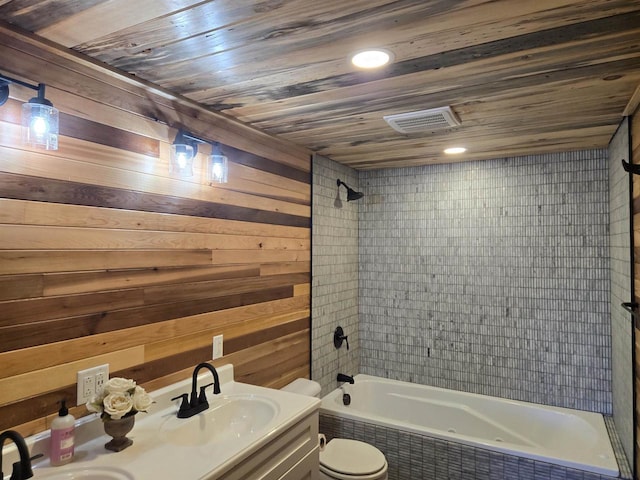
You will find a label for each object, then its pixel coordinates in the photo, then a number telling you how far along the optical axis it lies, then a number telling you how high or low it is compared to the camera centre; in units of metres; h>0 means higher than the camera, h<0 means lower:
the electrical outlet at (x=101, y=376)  1.56 -0.50
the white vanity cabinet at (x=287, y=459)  1.47 -0.84
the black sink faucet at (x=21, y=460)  1.15 -0.62
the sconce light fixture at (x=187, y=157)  1.87 +0.43
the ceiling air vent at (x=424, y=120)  2.09 +0.69
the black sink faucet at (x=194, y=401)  1.78 -0.69
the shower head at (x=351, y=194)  3.36 +0.45
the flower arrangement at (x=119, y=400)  1.41 -0.54
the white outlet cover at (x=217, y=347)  2.13 -0.52
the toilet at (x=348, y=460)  2.26 -1.23
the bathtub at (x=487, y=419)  2.33 -1.20
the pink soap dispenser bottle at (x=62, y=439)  1.34 -0.64
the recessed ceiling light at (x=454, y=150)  2.87 +0.70
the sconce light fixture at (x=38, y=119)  1.30 +0.42
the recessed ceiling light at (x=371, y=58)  1.48 +0.71
